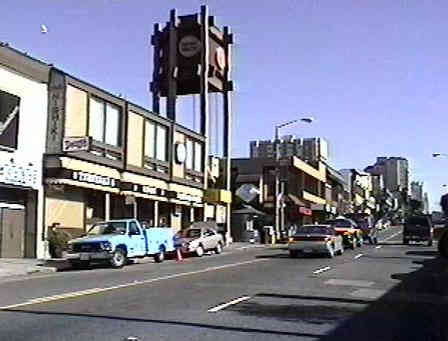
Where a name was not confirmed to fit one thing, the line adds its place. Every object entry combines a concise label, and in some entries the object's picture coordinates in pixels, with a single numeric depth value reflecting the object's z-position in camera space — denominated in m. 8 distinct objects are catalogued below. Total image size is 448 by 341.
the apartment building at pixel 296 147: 121.00
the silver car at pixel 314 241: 34.00
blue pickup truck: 27.95
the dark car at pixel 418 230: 57.22
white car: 36.16
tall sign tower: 54.78
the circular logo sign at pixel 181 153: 48.03
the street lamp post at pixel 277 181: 54.78
